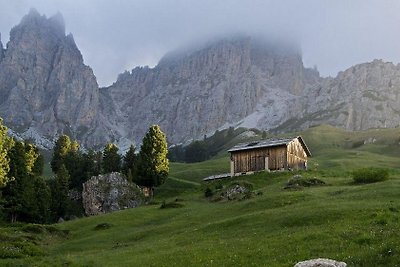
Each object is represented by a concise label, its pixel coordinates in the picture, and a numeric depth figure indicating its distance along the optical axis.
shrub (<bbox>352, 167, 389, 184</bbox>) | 57.34
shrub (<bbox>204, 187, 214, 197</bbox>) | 69.50
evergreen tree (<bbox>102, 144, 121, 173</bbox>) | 121.12
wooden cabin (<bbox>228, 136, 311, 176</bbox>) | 89.75
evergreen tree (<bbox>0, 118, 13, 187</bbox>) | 70.56
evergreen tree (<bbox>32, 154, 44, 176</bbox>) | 107.89
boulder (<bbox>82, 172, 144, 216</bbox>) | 87.44
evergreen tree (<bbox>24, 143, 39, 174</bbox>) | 95.66
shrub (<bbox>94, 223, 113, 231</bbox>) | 54.45
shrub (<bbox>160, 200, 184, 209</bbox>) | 63.03
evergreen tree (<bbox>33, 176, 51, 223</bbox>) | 82.44
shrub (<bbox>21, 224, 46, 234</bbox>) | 51.90
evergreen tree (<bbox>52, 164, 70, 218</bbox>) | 96.19
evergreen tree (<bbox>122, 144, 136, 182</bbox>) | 118.41
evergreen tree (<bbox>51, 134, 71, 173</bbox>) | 124.25
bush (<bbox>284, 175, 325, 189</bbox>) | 60.04
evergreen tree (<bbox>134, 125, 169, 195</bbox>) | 95.75
